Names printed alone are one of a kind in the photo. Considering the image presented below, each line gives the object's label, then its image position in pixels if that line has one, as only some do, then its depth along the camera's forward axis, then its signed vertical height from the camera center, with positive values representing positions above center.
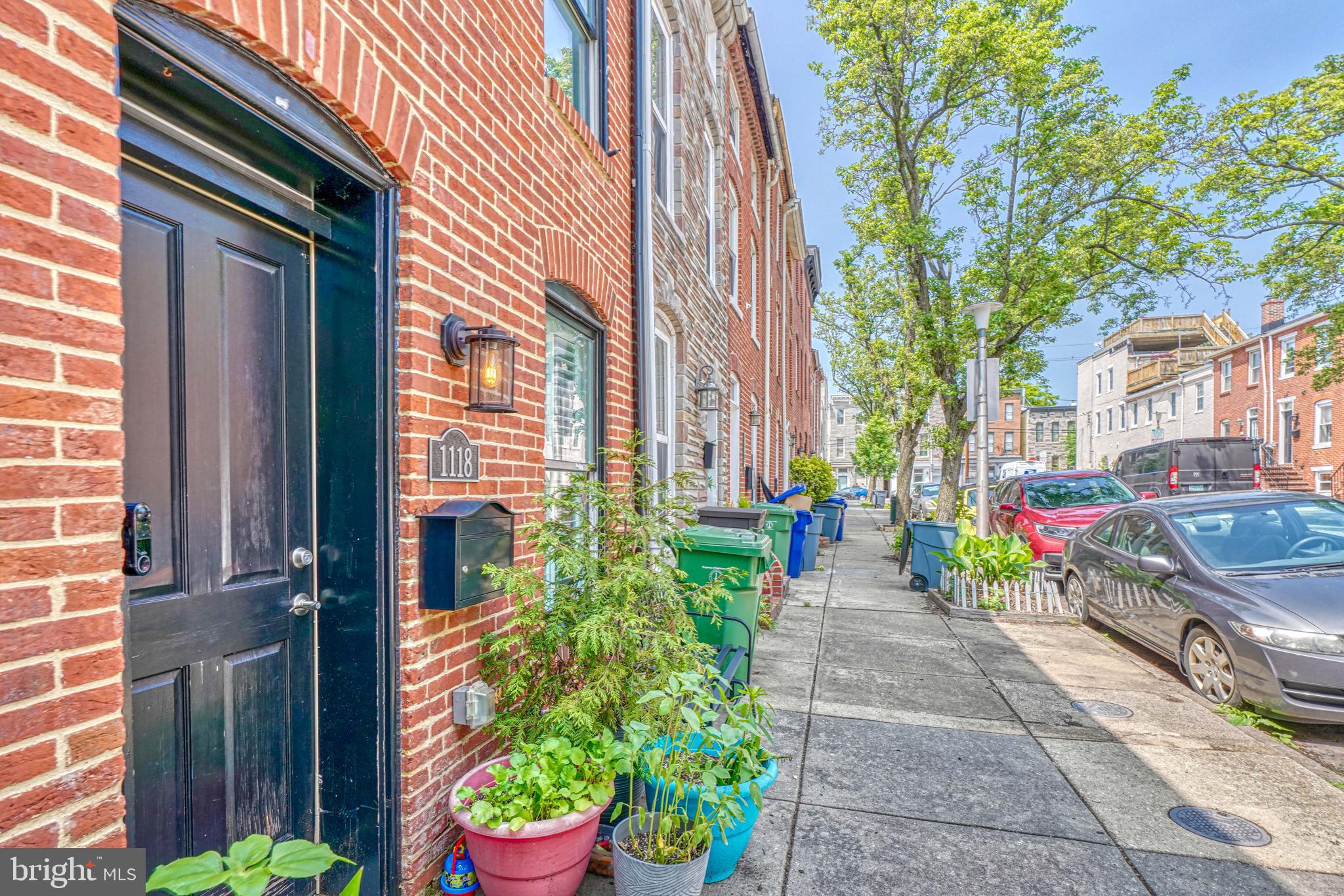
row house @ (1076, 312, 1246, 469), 30.03 +3.09
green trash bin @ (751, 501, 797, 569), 7.44 -0.97
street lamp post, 8.39 +0.36
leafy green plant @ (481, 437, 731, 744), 2.46 -0.74
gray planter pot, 2.17 -1.47
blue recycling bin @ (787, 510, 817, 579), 9.55 -1.45
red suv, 9.03 -0.94
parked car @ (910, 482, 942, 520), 19.22 -2.16
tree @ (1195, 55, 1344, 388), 11.37 +5.14
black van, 15.02 -0.57
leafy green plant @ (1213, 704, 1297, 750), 3.98 -1.80
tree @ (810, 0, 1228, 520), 10.95 +5.13
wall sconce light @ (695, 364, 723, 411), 7.05 +0.56
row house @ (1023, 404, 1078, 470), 54.06 +1.17
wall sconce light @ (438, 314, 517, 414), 2.45 +0.35
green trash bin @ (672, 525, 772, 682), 4.20 -0.83
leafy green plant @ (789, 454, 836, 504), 14.70 -0.71
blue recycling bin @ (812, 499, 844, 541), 14.64 -1.63
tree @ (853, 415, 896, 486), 27.11 -0.21
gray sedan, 3.92 -1.08
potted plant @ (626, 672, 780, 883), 2.22 -1.15
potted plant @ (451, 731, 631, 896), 2.12 -1.25
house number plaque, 2.34 -0.05
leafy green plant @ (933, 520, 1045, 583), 7.52 -1.36
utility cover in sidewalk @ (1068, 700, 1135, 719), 4.30 -1.82
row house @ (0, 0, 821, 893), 1.22 +0.15
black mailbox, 2.25 -0.39
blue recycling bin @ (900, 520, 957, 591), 8.42 -1.38
